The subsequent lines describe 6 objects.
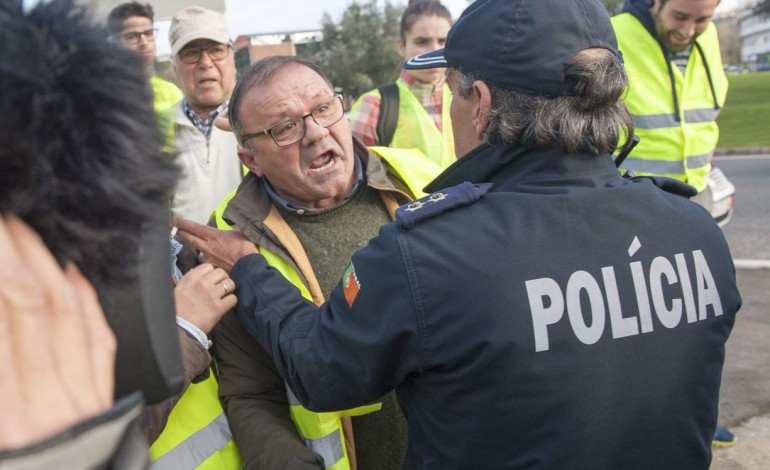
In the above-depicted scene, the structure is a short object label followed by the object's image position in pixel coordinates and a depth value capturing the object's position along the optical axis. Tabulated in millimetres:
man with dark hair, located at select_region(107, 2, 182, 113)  3906
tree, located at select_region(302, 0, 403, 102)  27891
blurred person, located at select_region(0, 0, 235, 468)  675
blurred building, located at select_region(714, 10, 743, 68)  94188
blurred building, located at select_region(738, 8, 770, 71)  94875
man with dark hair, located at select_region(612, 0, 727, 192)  3557
